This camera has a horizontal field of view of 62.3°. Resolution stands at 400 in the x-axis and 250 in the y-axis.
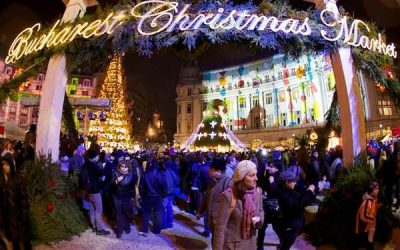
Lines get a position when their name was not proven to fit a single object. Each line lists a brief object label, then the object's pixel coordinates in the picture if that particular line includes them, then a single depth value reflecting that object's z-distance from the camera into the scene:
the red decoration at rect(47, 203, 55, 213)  7.35
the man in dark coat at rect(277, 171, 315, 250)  5.34
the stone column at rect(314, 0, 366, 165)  7.98
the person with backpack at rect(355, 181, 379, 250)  5.92
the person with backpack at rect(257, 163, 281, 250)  5.58
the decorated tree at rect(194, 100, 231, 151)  42.72
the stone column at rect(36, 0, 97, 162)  8.20
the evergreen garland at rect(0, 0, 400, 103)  7.45
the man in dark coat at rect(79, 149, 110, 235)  8.16
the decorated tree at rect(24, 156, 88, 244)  7.17
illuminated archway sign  7.26
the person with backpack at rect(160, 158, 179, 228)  9.23
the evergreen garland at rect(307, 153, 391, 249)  6.99
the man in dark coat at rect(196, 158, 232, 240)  3.77
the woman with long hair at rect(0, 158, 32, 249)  6.05
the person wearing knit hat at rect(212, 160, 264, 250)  3.52
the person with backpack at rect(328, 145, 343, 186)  10.14
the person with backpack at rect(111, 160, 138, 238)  8.30
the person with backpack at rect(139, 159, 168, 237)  8.82
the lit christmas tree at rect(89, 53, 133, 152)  28.48
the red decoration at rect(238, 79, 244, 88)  82.25
